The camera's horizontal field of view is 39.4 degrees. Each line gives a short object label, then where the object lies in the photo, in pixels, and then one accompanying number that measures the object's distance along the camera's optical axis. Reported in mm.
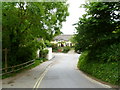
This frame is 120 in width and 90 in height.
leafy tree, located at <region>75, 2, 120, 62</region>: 12031
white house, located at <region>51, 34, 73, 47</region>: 64538
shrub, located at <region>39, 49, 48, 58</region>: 31295
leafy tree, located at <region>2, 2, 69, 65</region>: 12400
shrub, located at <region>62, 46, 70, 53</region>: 52928
